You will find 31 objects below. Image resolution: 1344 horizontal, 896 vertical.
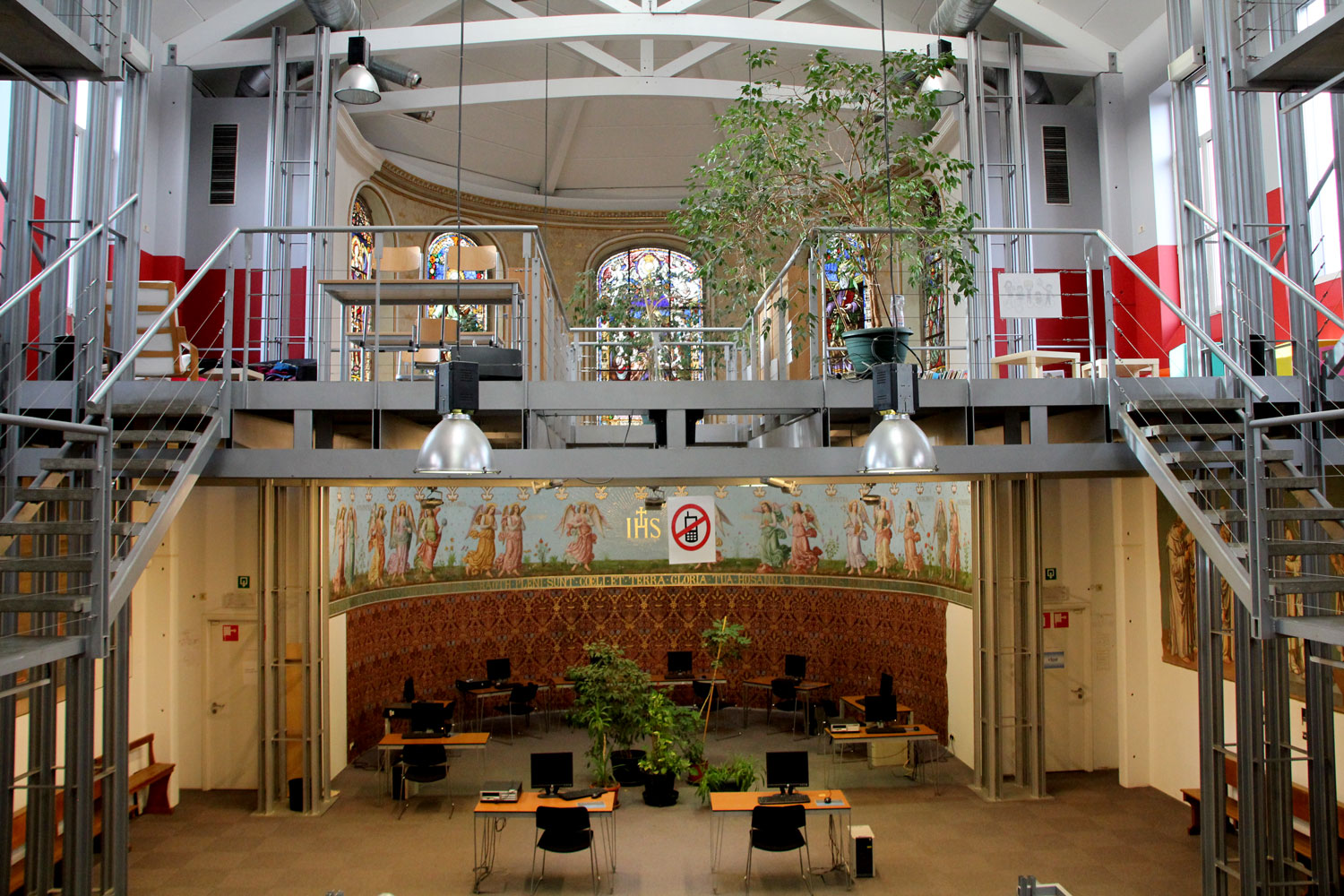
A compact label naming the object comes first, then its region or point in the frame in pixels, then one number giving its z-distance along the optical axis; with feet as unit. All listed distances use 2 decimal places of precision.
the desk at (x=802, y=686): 41.25
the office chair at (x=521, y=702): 41.24
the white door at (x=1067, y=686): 34.50
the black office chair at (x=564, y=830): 24.36
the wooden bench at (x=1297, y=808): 23.49
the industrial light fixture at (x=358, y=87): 34.01
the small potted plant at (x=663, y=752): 31.19
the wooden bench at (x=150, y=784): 28.73
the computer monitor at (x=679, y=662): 43.62
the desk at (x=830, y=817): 25.08
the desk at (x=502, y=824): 25.08
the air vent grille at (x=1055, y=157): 39.29
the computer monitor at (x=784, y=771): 27.43
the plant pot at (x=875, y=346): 18.47
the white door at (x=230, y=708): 33.37
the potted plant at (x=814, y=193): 23.90
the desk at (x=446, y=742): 31.78
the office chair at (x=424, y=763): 31.27
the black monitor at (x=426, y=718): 34.17
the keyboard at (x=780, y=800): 25.03
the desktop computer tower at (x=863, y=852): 25.32
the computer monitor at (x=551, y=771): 27.25
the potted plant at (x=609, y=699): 31.63
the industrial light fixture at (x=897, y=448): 14.98
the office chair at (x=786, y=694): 40.95
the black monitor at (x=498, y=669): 41.96
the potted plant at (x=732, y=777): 29.48
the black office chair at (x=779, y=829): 24.45
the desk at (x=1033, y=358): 28.30
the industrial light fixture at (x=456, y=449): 15.53
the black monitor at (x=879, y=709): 34.12
